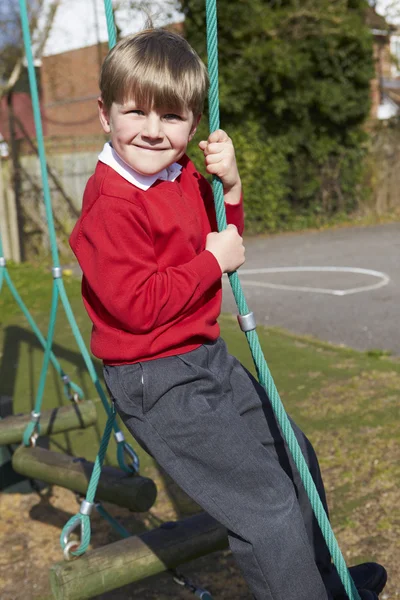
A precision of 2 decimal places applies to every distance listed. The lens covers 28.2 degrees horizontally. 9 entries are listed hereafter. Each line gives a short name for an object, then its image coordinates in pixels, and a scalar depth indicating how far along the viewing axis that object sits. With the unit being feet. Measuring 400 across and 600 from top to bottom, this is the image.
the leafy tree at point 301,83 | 48.47
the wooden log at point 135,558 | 7.69
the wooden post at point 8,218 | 41.34
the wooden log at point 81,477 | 9.25
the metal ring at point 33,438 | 11.48
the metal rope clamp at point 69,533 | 7.82
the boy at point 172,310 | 6.23
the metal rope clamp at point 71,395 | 11.94
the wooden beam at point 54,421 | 11.59
